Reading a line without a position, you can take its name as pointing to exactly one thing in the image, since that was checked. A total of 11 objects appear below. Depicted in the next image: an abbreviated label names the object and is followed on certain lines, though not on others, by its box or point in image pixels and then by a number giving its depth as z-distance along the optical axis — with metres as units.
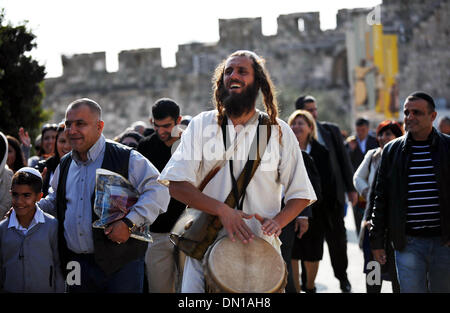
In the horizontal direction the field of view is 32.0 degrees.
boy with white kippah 5.50
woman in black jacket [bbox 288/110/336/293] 8.85
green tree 10.62
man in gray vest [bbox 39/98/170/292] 5.23
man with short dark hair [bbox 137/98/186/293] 7.12
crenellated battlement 28.41
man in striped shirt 5.87
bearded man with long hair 4.45
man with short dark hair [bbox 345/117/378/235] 12.15
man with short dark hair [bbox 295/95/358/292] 9.34
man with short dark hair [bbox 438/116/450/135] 13.41
